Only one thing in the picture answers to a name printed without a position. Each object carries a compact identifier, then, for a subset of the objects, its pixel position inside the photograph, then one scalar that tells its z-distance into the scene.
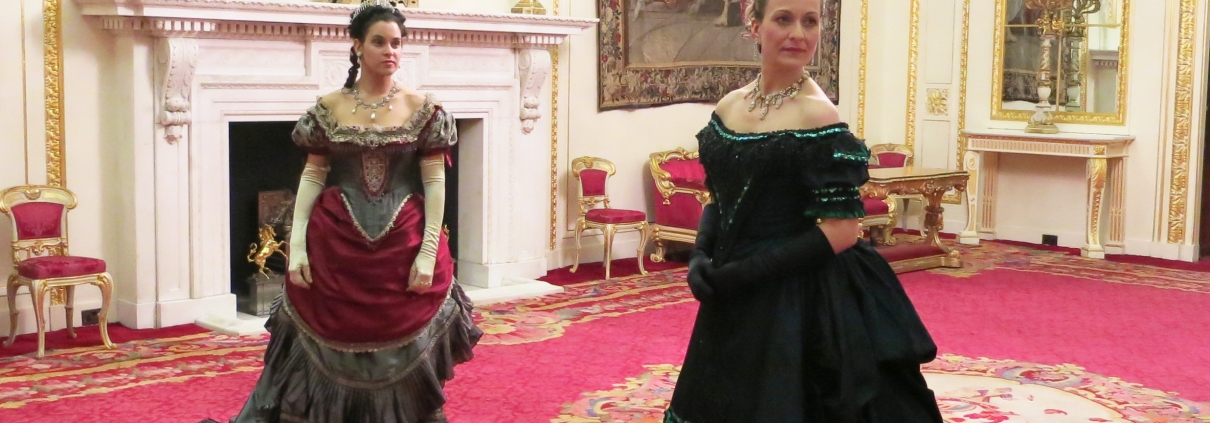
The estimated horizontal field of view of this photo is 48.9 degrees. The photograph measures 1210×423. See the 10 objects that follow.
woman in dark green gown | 2.60
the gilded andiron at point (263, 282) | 6.91
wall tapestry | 8.71
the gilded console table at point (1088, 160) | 9.29
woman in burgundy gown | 3.97
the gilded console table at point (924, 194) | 8.39
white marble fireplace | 6.25
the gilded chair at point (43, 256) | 5.82
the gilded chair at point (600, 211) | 8.27
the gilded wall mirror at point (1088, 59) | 9.48
